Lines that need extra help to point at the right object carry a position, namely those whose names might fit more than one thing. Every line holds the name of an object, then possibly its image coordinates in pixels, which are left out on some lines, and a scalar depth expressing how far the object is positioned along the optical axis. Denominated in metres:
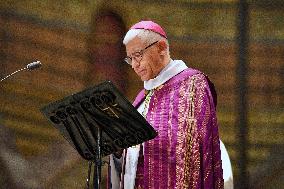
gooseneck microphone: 9.10
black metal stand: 8.21
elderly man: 9.30
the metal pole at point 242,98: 14.52
